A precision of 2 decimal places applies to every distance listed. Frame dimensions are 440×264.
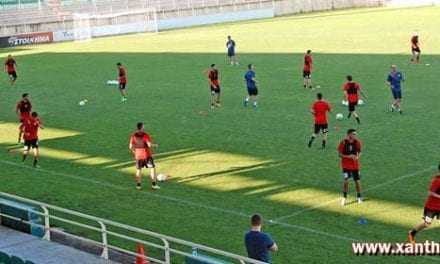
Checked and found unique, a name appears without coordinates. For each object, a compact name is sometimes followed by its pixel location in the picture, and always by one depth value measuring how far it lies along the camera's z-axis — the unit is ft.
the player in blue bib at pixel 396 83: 91.04
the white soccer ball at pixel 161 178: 70.08
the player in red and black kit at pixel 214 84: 101.71
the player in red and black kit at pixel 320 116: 76.95
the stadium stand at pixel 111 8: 219.71
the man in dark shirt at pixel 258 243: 39.27
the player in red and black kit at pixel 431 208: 48.91
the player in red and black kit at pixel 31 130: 77.15
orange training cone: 43.77
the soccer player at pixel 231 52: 139.65
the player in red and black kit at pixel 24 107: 86.58
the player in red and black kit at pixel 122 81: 110.93
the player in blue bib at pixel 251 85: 99.35
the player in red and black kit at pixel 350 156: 58.75
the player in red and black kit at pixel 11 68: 134.21
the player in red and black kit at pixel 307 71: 109.18
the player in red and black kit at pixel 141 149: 65.72
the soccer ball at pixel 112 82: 130.82
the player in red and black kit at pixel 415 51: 127.95
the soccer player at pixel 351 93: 87.61
